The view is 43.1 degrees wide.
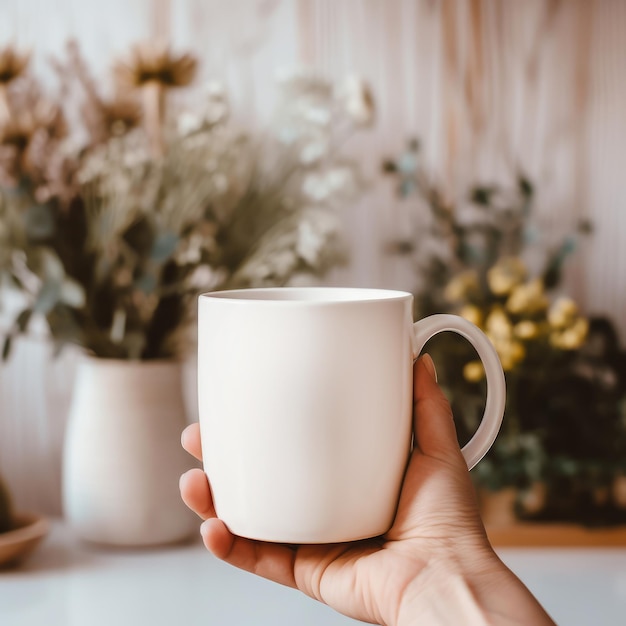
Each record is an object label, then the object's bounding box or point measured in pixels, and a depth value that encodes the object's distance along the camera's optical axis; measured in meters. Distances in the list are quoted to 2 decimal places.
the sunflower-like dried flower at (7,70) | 0.90
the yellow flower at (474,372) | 0.97
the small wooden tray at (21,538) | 0.84
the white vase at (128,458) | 0.92
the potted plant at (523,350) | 0.95
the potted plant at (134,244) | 0.88
